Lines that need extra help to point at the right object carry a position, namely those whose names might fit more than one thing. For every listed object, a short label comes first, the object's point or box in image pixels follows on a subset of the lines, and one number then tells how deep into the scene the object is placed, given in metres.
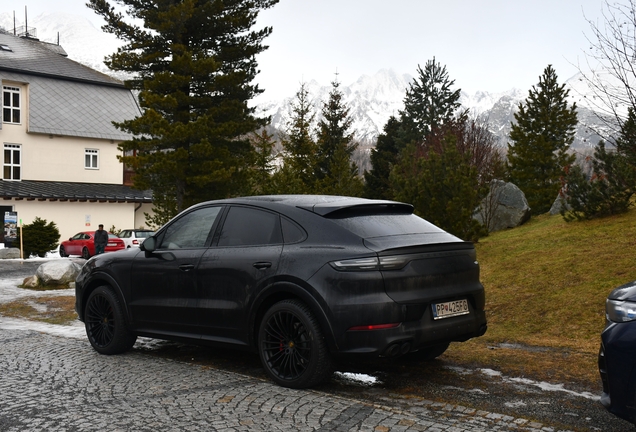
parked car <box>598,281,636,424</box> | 3.91
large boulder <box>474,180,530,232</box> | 20.22
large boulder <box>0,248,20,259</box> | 29.36
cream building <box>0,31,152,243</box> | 39.91
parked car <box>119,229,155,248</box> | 30.45
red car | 31.45
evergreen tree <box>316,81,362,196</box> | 45.19
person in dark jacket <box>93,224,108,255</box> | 26.17
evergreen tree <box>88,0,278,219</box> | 25.64
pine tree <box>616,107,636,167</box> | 9.59
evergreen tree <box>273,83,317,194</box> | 44.00
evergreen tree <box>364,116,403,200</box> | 43.59
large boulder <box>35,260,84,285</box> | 15.93
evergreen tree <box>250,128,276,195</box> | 29.60
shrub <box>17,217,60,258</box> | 31.77
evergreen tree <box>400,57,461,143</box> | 53.53
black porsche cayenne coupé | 5.27
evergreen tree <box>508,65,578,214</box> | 31.70
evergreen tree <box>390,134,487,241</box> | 14.20
